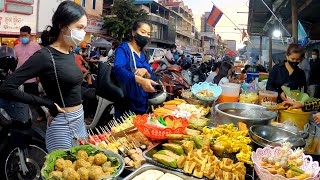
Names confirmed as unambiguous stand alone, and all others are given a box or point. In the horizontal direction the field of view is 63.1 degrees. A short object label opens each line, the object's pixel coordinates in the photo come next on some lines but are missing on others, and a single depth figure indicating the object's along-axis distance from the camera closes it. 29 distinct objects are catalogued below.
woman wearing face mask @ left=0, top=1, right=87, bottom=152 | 2.03
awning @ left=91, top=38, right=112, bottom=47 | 19.36
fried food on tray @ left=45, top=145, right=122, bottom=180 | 1.45
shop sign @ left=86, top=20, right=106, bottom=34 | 26.16
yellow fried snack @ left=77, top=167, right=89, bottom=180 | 1.47
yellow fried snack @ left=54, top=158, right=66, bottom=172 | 1.51
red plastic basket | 2.02
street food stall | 1.57
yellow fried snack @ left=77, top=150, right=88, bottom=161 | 1.65
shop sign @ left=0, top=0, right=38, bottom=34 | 12.89
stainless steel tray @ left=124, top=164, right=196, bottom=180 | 1.60
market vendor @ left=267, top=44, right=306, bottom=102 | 4.07
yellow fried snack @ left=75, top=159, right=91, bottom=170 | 1.56
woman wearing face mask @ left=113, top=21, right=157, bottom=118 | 3.07
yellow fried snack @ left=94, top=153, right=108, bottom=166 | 1.62
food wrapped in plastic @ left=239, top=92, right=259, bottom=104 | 3.62
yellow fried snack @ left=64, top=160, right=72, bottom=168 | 1.55
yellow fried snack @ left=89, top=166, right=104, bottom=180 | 1.47
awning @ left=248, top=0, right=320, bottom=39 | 7.31
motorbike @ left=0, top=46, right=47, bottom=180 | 2.98
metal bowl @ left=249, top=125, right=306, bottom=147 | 1.89
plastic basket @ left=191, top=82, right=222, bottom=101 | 3.47
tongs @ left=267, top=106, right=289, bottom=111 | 2.66
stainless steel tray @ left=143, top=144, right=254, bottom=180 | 1.68
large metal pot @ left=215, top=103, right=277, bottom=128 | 2.43
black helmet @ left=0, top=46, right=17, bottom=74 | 4.54
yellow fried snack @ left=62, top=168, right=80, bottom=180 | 1.42
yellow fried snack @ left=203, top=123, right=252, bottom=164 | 1.91
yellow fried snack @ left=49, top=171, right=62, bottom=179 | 1.43
